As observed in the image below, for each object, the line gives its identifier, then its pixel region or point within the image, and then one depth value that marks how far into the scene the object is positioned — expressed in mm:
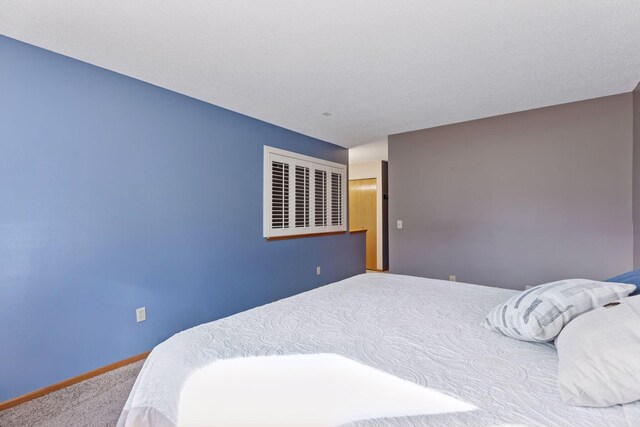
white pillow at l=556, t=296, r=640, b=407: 839
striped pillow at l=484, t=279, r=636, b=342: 1178
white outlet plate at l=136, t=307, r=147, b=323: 2531
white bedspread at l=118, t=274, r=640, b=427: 834
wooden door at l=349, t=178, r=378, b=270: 6422
